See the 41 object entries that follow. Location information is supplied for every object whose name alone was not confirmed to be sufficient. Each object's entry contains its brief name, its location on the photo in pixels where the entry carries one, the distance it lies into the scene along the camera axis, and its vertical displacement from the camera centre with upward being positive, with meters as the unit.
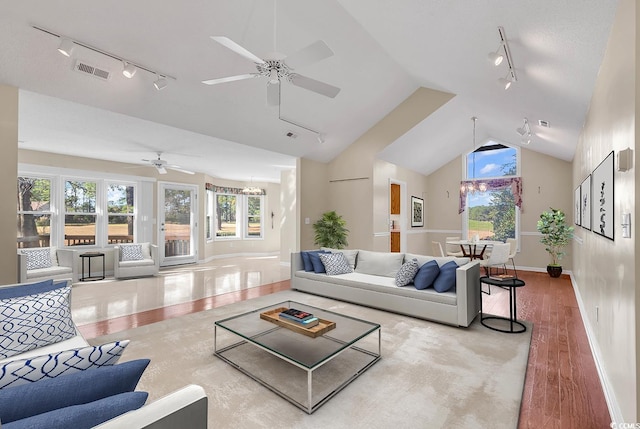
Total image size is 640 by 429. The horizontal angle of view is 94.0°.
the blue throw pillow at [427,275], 3.75 -0.76
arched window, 7.49 +0.60
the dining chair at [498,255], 5.72 -0.78
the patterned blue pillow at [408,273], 3.95 -0.78
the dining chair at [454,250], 6.87 -0.91
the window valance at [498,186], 7.30 +0.73
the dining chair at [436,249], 6.11 -0.70
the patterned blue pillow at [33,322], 1.85 -0.69
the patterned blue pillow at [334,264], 4.76 -0.78
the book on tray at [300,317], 2.54 -0.91
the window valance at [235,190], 8.95 +0.81
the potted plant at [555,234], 6.18 -0.40
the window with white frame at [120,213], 7.00 +0.07
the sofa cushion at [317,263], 4.93 -0.80
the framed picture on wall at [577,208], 4.36 +0.10
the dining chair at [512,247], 6.56 -0.71
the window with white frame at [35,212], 5.83 +0.09
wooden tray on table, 2.40 -0.93
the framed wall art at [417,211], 8.04 +0.11
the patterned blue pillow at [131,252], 6.46 -0.80
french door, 7.85 -0.20
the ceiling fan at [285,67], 2.41 +1.33
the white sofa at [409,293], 3.44 -1.04
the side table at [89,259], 6.02 -0.91
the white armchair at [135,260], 6.22 -0.97
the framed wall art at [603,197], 2.13 +0.14
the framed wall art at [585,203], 3.20 +0.13
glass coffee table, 2.21 -1.29
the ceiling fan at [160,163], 6.33 +1.13
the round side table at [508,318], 3.38 -1.29
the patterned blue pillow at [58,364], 1.05 -0.55
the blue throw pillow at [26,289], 2.18 -0.55
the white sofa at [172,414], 0.88 -0.63
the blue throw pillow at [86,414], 0.83 -0.59
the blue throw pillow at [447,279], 3.62 -0.78
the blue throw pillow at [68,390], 0.91 -0.57
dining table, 5.99 -0.75
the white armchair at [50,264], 5.10 -0.87
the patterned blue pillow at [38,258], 5.22 -0.74
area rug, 1.94 -1.31
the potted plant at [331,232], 6.52 -0.37
